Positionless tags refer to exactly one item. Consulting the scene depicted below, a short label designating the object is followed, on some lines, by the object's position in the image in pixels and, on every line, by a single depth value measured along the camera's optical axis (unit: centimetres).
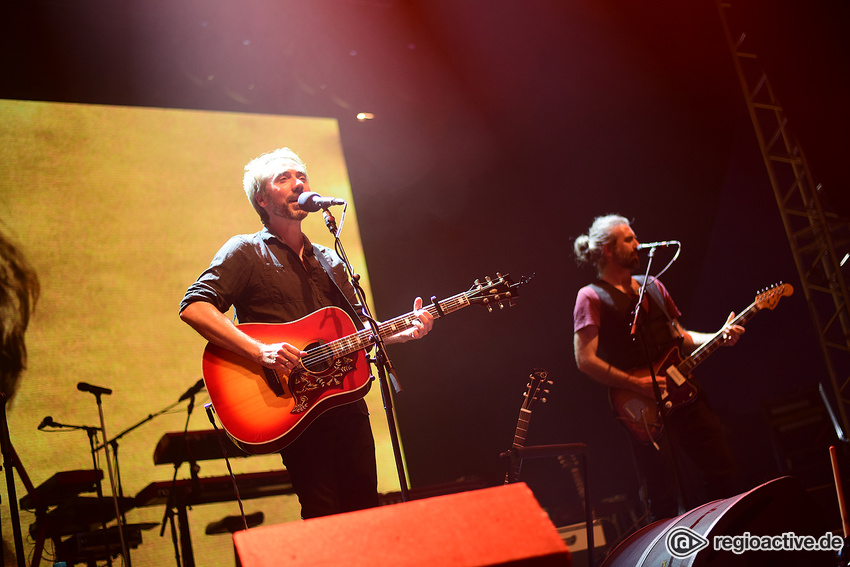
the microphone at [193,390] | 426
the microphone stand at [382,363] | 258
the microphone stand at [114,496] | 360
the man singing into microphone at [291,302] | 280
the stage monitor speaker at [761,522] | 208
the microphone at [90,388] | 384
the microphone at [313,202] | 280
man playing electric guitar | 395
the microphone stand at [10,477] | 307
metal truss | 526
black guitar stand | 374
